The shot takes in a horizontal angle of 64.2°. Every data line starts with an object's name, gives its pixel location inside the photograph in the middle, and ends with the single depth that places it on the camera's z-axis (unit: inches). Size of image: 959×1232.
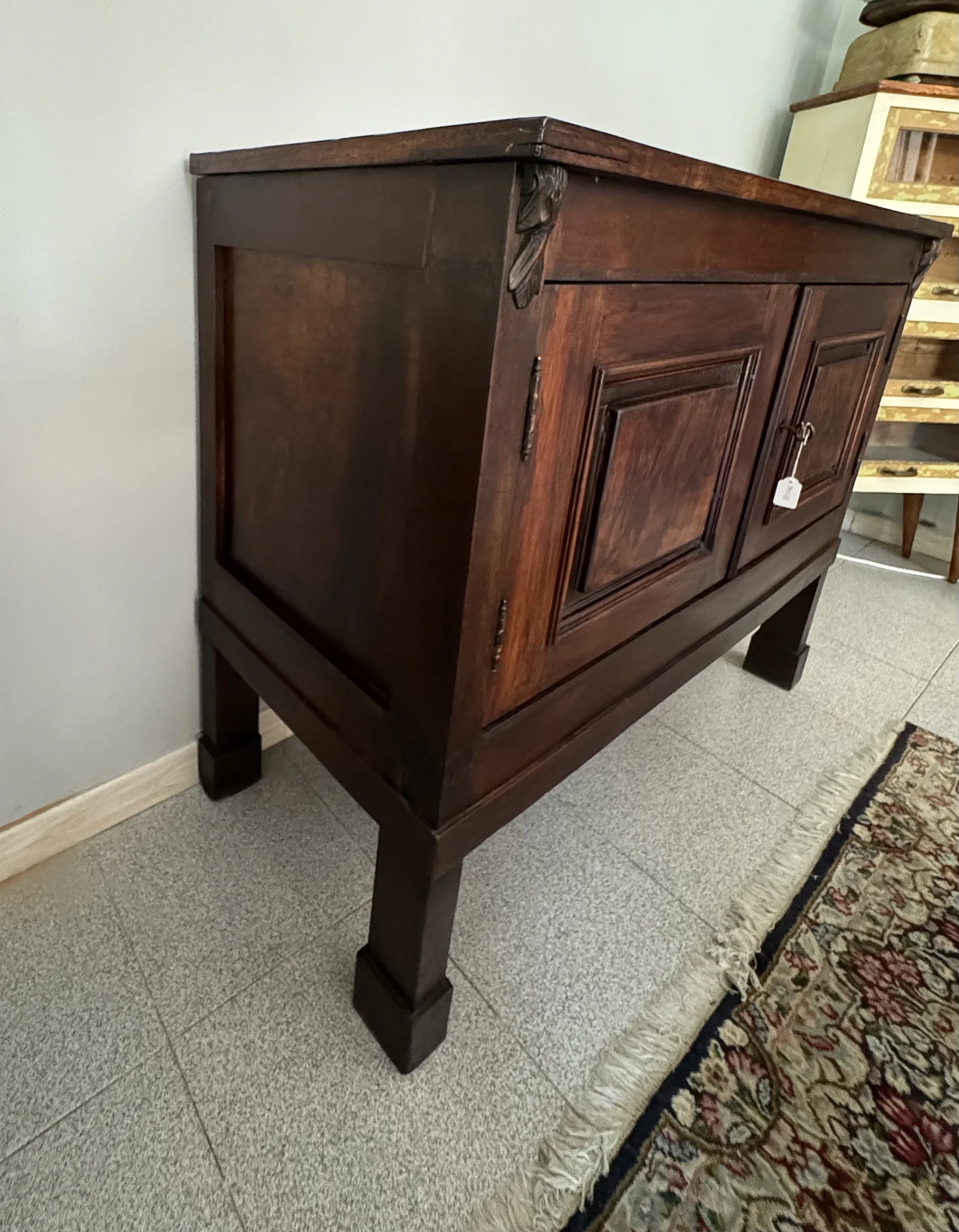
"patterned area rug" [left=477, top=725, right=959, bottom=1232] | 29.4
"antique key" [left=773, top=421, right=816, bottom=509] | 40.0
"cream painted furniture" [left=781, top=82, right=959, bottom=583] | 65.3
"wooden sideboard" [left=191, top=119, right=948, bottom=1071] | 21.2
